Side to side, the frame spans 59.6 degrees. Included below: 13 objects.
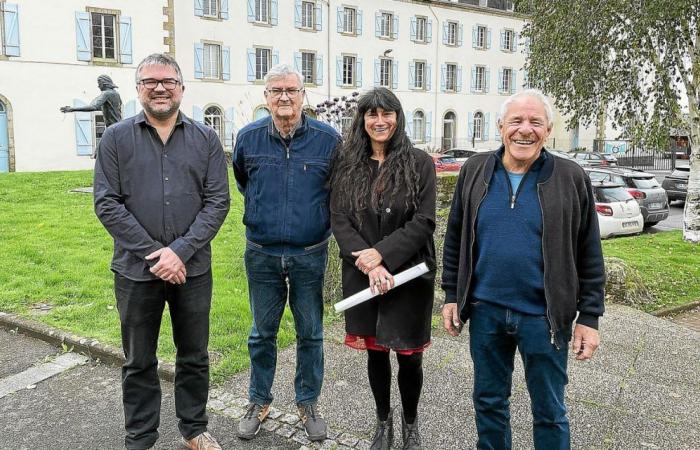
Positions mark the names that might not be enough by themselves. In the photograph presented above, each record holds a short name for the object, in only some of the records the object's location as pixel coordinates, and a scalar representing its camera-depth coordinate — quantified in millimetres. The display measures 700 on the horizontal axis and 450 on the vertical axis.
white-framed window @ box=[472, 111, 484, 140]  40500
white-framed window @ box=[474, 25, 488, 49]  39594
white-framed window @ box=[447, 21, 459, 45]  38188
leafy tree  10711
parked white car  13352
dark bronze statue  12164
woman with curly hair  3150
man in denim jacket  3441
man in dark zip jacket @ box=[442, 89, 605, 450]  2766
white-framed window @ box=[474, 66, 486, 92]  39922
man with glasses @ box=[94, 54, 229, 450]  3154
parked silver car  15430
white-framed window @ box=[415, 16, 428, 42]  36719
